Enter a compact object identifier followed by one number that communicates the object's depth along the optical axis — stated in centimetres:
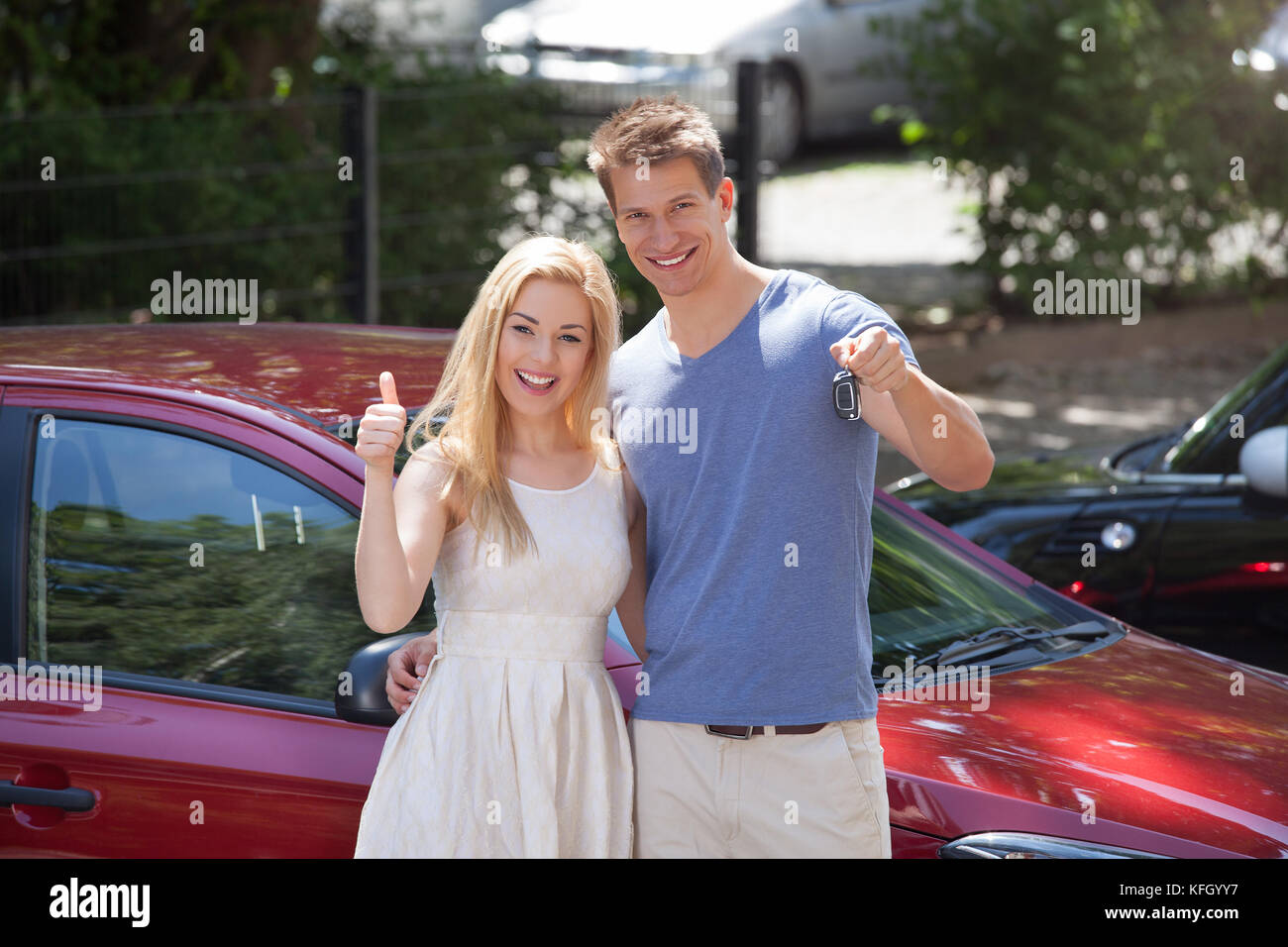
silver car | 1390
